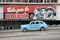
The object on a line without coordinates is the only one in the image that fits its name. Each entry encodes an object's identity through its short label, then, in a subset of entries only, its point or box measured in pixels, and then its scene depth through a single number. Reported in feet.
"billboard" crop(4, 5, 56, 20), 85.91
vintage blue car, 72.89
